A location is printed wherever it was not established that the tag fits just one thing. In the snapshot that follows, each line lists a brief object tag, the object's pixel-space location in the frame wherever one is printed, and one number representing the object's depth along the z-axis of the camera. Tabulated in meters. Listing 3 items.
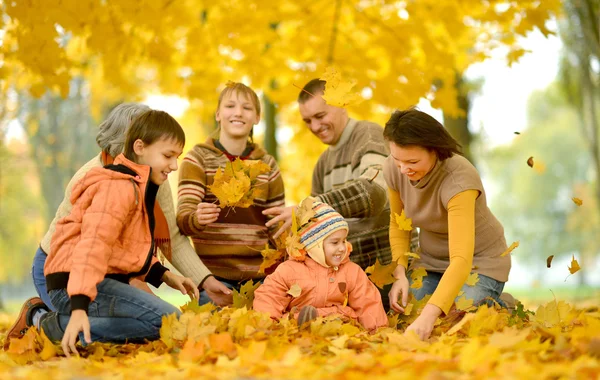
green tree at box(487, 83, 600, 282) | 36.81
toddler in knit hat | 3.35
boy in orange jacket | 2.84
